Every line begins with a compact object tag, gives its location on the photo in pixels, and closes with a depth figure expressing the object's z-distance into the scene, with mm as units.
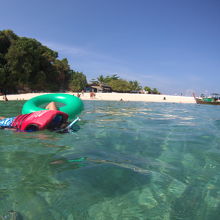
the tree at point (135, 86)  57344
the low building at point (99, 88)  53000
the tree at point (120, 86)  54469
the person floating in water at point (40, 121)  3797
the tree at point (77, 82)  46178
